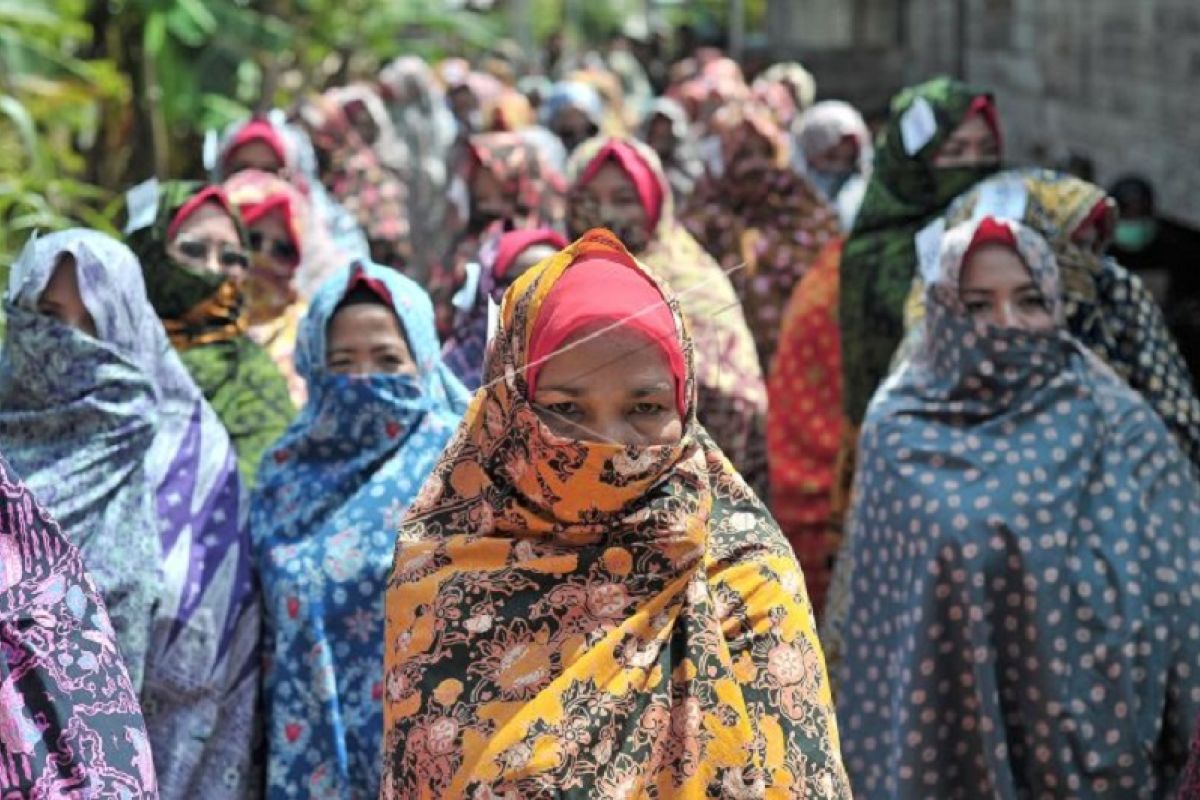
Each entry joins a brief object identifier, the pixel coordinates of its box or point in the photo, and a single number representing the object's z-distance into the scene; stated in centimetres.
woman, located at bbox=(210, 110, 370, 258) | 847
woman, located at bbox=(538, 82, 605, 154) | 1121
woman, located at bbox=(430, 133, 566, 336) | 767
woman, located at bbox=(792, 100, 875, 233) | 969
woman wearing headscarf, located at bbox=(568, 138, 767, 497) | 624
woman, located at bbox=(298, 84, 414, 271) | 986
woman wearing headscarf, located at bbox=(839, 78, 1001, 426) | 646
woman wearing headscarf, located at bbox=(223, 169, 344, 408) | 630
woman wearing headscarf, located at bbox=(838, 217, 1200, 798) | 457
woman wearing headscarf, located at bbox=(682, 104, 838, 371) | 814
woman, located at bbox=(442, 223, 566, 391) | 561
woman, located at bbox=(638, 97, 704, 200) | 1141
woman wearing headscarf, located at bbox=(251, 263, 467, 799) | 439
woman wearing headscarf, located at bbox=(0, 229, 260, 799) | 446
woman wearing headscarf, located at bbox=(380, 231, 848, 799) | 316
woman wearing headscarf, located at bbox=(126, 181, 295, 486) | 531
